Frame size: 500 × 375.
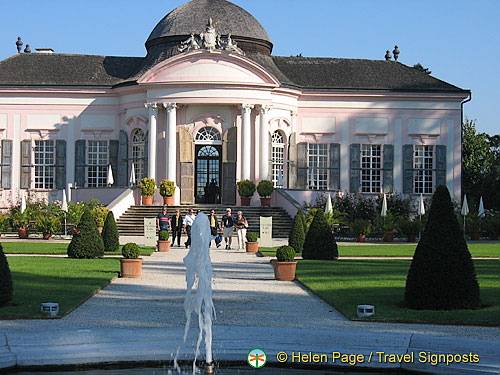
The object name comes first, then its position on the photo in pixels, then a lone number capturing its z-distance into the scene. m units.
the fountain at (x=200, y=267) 9.92
